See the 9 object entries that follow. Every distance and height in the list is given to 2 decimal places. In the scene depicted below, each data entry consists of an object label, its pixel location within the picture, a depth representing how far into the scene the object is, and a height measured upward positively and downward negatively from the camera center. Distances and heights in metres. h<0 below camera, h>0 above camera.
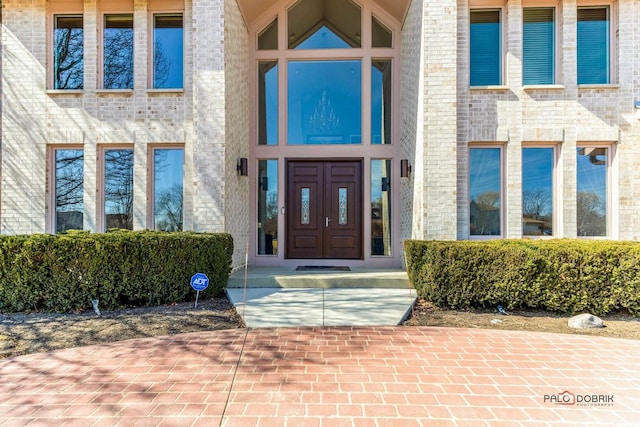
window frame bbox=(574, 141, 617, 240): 6.96 +0.54
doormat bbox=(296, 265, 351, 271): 7.62 -1.27
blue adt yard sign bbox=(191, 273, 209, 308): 5.29 -1.07
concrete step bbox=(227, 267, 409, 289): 6.43 -1.30
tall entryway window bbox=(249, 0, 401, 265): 8.42 +1.98
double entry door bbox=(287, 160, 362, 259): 8.44 +0.12
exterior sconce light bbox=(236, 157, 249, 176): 7.63 +1.02
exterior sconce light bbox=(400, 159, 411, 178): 7.67 +0.97
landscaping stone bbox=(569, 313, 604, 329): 4.63 -1.51
